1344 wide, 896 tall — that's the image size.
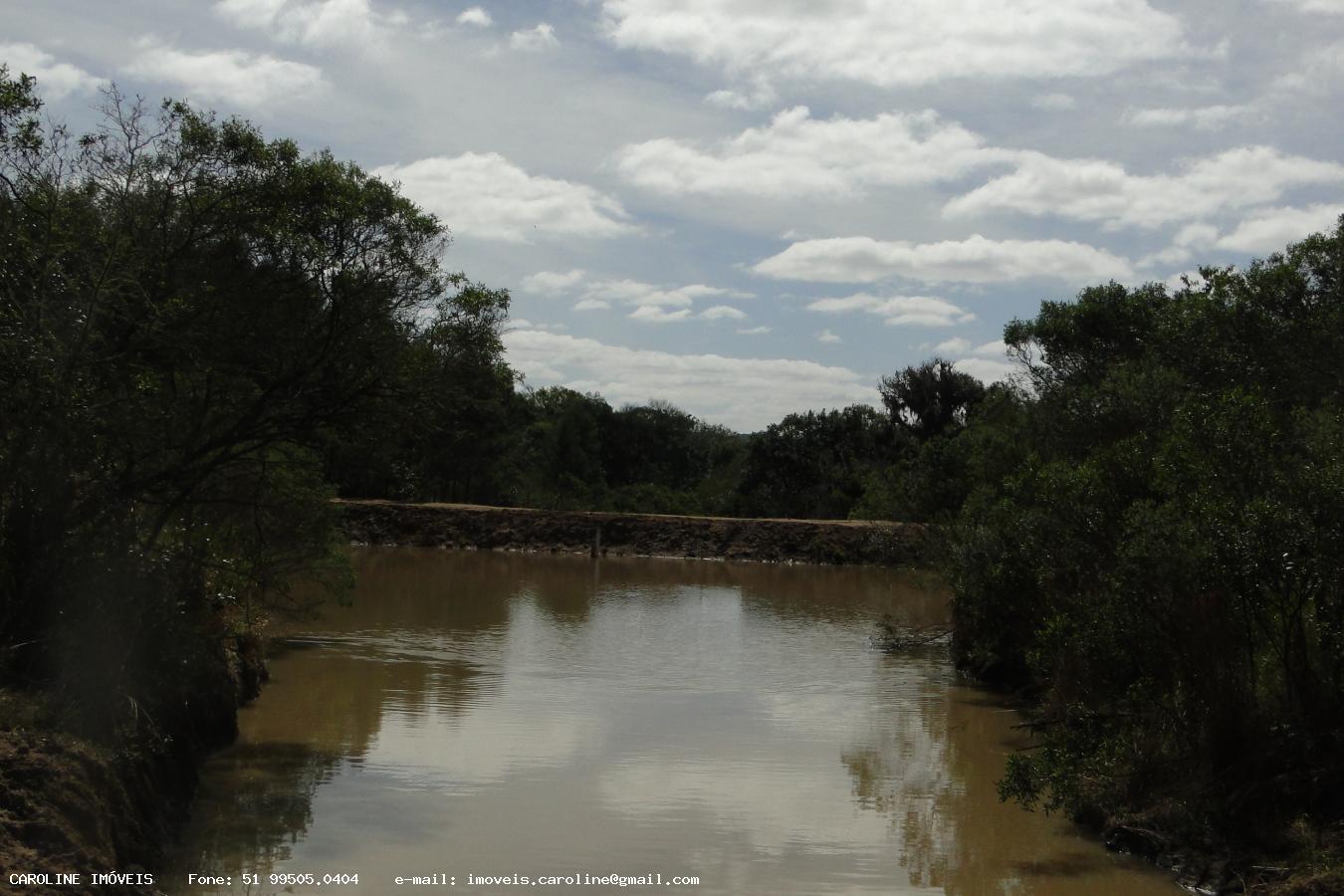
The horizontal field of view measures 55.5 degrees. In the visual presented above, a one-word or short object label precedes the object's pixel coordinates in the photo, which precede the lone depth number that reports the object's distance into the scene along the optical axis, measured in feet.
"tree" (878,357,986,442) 174.29
